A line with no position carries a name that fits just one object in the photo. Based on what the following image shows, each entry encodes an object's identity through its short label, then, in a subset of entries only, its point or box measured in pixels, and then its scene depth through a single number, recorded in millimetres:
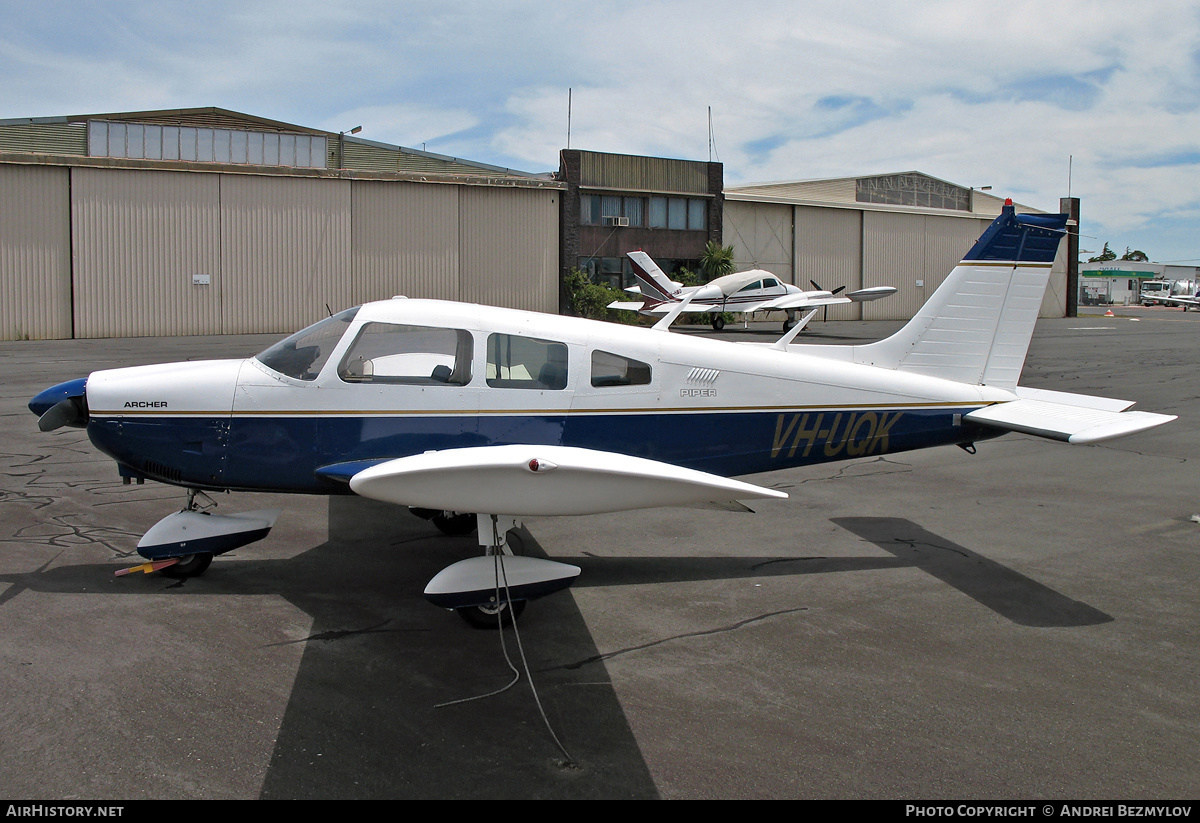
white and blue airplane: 5809
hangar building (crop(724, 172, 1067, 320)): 46031
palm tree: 43312
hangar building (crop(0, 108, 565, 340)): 28812
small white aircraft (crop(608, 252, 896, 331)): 35375
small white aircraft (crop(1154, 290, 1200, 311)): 72250
